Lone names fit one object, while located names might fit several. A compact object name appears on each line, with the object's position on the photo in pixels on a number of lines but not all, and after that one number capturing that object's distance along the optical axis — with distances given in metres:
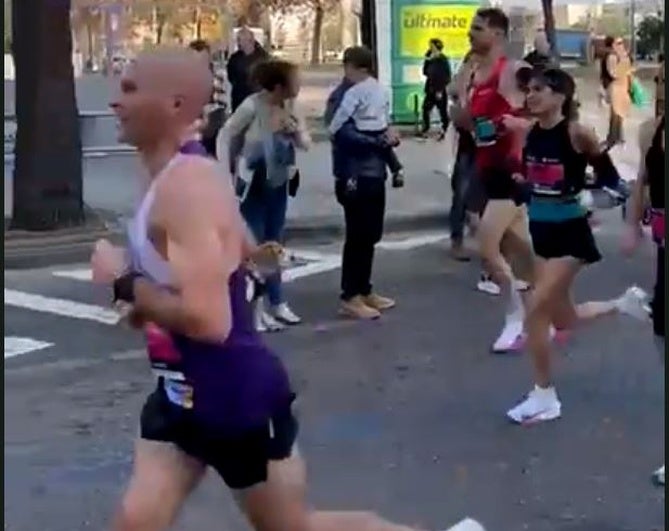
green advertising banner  25.77
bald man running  3.91
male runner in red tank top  8.73
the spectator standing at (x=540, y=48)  13.63
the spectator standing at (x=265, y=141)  9.50
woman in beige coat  21.73
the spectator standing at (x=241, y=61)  18.06
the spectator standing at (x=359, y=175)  9.99
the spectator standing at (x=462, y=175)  10.22
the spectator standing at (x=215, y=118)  11.55
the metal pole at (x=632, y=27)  29.86
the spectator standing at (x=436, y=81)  24.06
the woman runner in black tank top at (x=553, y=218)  7.14
